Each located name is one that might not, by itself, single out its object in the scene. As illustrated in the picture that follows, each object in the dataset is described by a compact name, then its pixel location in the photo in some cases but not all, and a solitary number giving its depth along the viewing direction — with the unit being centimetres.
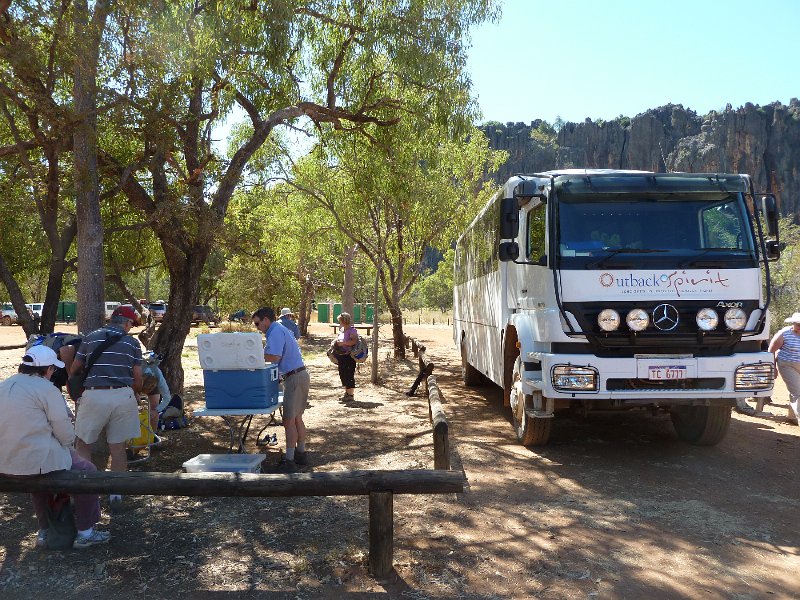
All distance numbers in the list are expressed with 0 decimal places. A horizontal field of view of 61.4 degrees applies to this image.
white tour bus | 679
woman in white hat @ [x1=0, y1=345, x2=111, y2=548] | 445
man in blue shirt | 729
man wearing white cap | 916
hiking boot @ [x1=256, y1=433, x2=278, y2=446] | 852
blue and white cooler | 695
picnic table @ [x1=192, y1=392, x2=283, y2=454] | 684
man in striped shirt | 575
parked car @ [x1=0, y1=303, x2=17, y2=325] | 4725
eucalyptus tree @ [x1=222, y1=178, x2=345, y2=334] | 1969
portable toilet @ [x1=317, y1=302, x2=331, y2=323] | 5230
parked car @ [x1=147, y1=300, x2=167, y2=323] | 4816
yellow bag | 758
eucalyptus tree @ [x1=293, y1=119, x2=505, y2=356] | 1325
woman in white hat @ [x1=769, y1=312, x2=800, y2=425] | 927
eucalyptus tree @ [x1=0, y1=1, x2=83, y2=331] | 748
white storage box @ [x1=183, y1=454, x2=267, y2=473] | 634
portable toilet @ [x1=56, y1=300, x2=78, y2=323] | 5428
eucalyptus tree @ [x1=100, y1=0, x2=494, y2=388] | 874
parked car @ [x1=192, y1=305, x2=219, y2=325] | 4868
